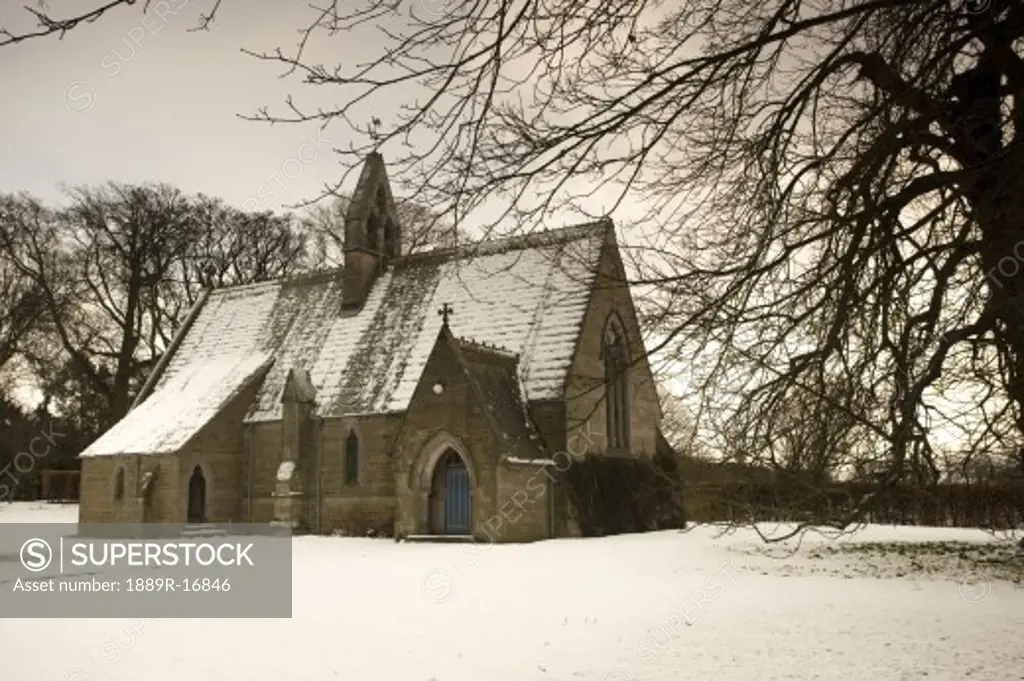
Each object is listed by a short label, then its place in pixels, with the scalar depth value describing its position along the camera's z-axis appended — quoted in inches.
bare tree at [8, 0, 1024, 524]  244.8
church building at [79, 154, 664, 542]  987.9
